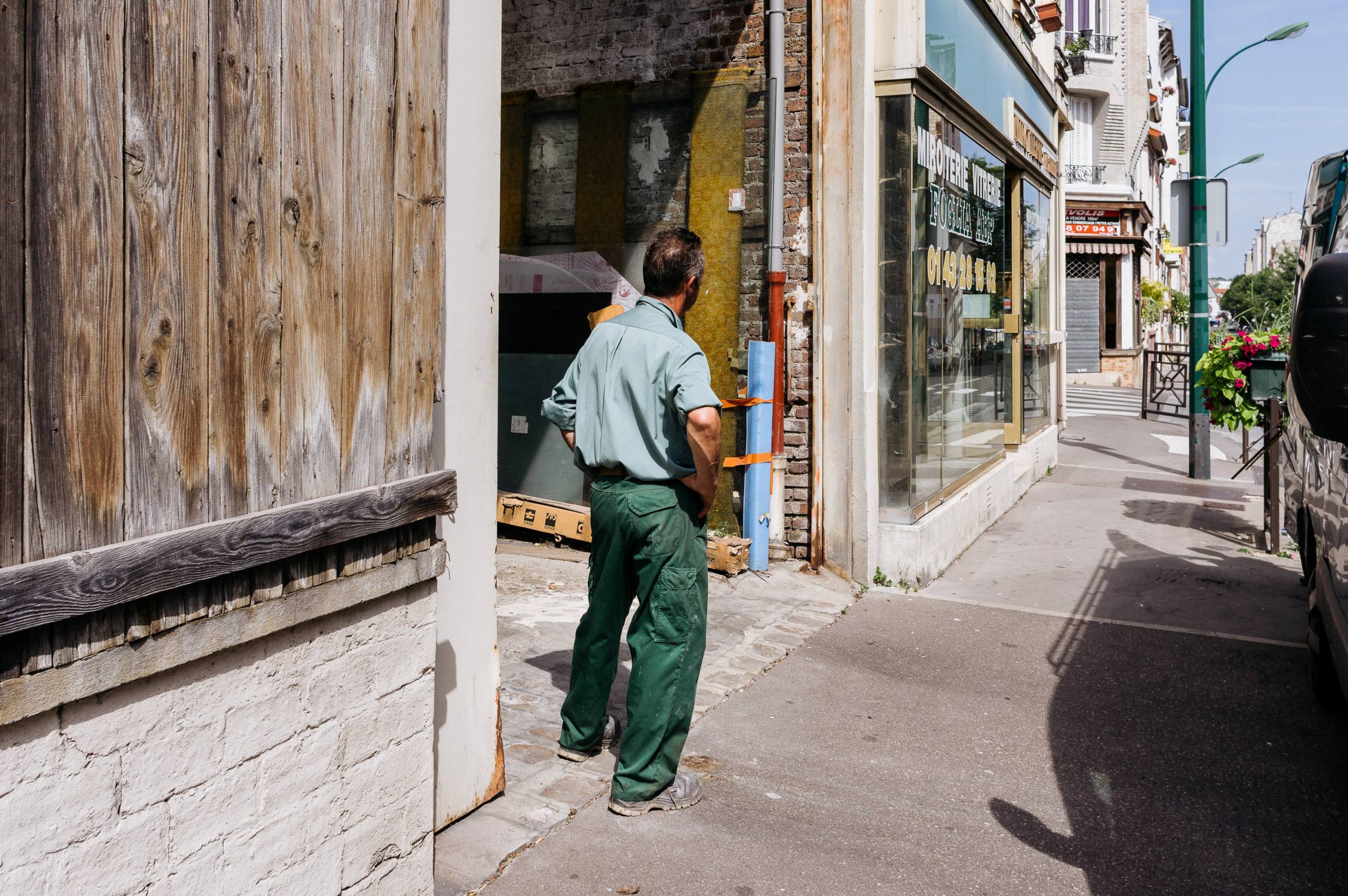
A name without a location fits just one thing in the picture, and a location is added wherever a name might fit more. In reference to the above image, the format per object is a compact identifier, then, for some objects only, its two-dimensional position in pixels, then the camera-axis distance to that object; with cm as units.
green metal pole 1254
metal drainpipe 723
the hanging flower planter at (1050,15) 1281
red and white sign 3553
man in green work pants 379
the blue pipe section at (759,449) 720
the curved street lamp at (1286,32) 1609
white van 230
